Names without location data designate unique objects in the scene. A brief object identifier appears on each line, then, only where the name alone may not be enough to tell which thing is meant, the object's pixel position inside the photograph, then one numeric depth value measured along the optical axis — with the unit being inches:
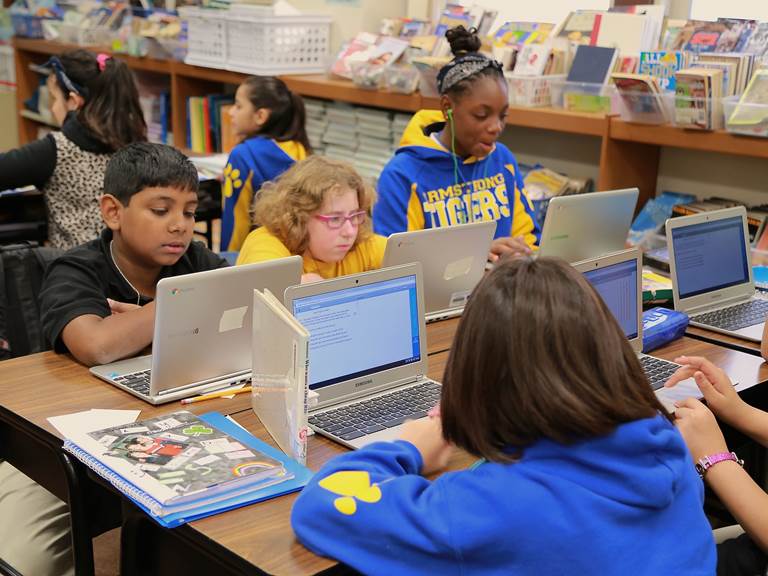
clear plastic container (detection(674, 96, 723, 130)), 122.8
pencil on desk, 71.7
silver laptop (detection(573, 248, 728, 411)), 80.7
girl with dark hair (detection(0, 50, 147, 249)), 137.7
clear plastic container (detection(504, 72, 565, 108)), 145.9
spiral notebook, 55.0
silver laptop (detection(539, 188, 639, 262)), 98.5
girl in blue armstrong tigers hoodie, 114.3
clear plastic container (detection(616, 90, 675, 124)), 128.2
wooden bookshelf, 124.5
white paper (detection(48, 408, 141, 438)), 65.6
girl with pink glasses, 93.4
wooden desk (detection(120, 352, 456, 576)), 51.4
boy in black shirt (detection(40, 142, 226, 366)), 81.3
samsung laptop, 68.2
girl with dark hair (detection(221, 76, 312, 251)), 143.1
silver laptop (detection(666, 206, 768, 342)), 98.0
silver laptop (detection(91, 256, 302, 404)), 69.5
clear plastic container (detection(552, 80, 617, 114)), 139.4
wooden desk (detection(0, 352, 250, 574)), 64.7
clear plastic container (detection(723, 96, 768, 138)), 118.8
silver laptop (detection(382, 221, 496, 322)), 87.8
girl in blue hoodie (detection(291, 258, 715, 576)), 45.3
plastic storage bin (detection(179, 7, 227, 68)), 184.9
